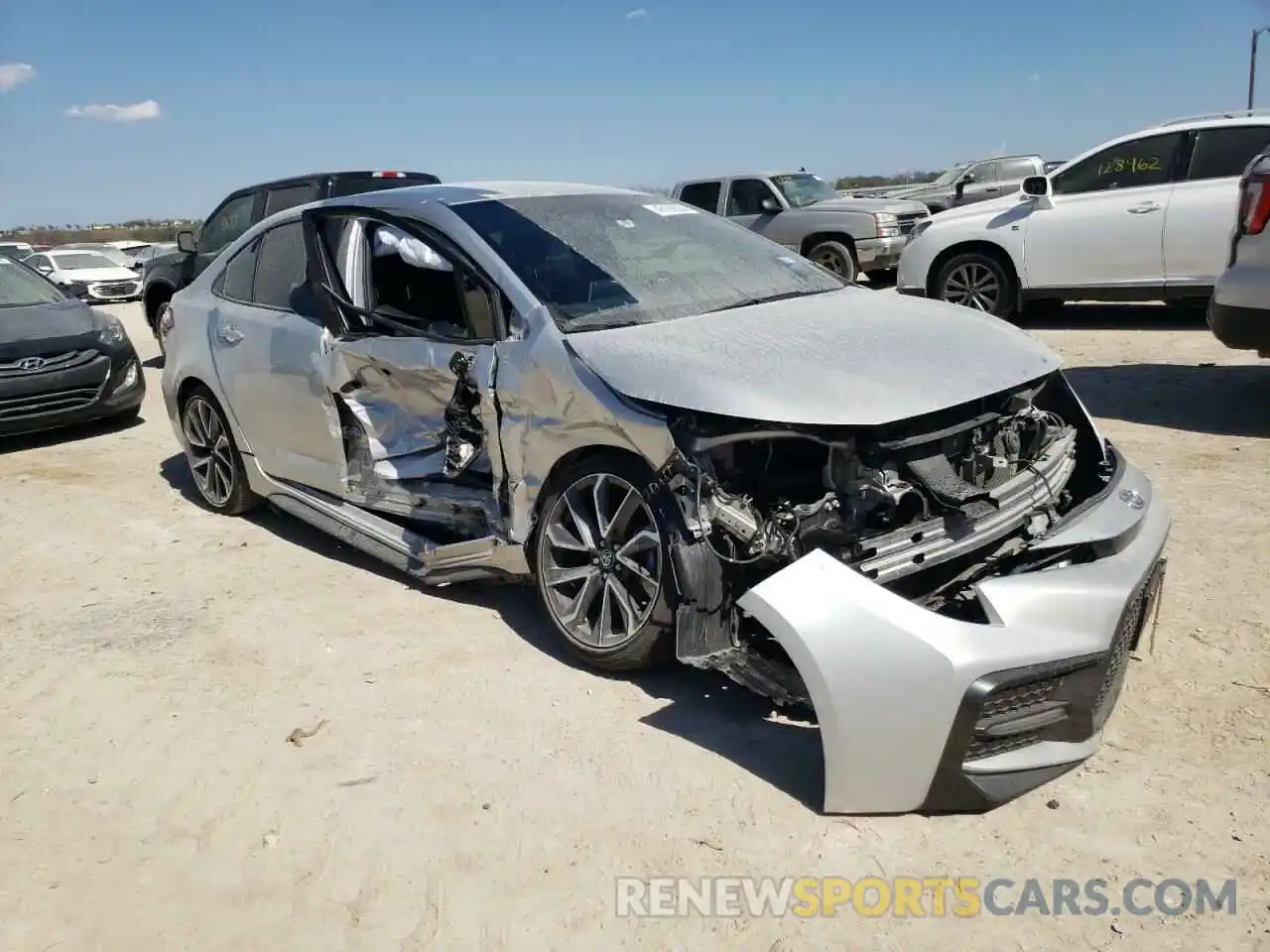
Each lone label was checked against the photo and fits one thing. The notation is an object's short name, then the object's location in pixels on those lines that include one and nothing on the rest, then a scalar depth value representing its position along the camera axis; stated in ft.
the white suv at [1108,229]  29.48
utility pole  132.79
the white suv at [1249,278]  20.12
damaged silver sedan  9.50
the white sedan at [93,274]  79.77
